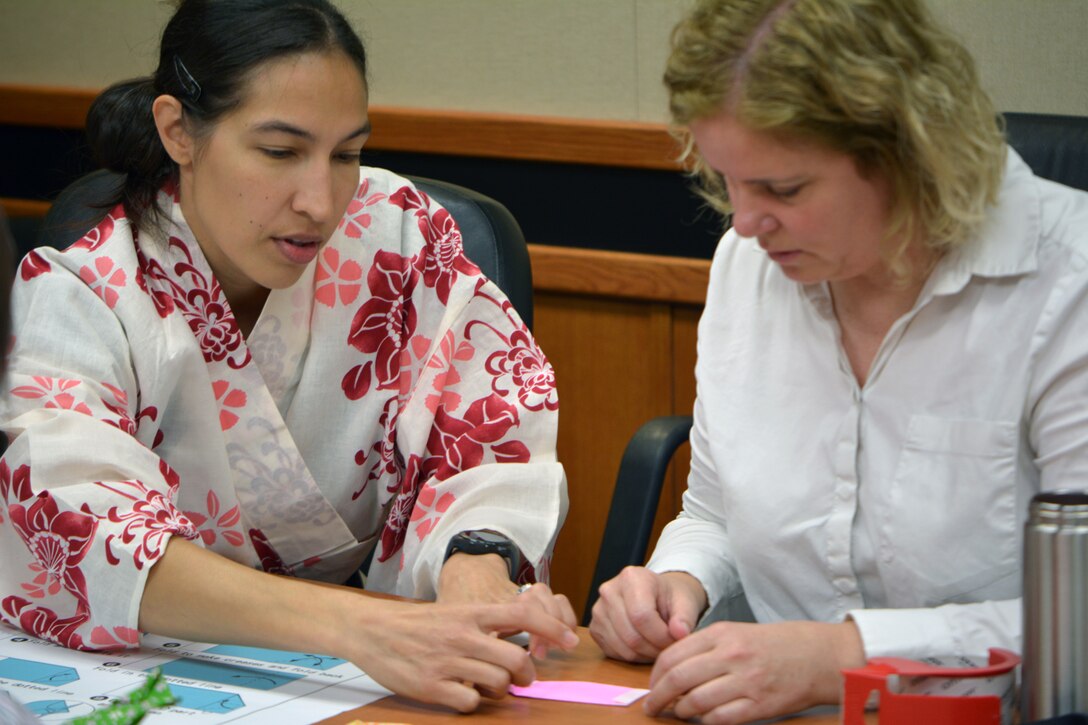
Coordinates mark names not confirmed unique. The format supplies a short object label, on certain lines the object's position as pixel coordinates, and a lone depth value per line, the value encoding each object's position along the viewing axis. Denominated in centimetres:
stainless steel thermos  163
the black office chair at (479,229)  229
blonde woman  180
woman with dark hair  194
